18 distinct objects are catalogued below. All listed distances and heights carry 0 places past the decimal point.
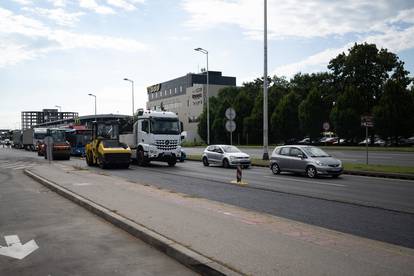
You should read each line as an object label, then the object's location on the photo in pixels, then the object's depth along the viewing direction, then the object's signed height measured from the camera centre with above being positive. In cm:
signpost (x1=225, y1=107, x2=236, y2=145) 3115 +81
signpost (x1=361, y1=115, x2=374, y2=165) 2579 +44
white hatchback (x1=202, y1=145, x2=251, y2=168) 2770 -157
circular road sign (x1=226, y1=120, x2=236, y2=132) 3149 +29
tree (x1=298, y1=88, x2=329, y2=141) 6562 +216
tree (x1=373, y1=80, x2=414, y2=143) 5491 +187
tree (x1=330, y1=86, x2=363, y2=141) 5944 +185
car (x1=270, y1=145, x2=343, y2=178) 2080 -146
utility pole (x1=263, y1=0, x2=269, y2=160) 3106 +266
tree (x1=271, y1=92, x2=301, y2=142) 7012 +147
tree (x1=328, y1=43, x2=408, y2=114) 7000 +932
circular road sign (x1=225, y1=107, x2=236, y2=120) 3110 +107
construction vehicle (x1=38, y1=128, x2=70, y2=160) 4075 -139
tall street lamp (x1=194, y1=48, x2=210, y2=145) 5566 +947
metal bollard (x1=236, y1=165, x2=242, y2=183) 1801 -172
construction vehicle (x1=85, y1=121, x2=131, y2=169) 2794 -104
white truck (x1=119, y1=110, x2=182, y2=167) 2855 -32
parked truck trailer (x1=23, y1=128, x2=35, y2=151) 6919 -105
